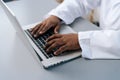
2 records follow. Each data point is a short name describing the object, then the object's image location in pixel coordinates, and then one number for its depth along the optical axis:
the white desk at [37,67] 0.81
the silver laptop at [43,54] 0.84
